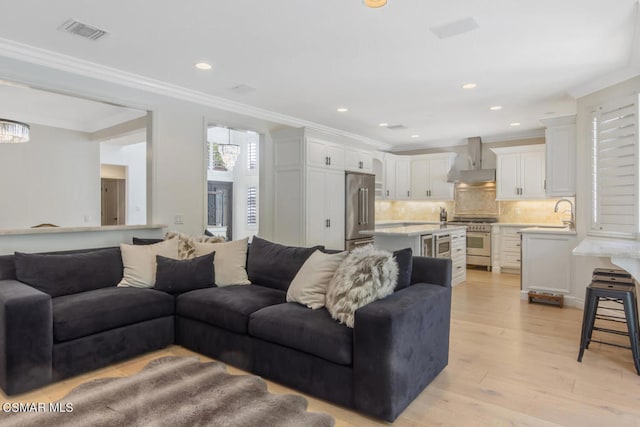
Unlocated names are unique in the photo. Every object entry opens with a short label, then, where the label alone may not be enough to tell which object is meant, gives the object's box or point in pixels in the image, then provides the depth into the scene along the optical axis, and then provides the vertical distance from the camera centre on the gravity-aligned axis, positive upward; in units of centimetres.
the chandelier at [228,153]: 689 +102
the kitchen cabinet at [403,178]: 817 +67
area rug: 208 -116
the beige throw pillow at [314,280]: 273 -53
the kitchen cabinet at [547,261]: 467 -67
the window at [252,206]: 970 +7
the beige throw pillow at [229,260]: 355 -49
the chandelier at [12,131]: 444 +93
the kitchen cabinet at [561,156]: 468 +66
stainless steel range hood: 730 +75
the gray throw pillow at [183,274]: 333 -58
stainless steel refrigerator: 641 +1
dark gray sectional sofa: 214 -80
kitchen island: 495 -46
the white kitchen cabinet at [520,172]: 670 +67
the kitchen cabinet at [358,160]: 647 +87
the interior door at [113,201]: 819 +17
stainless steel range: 712 -63
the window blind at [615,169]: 368 +41
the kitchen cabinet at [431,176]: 785 +68
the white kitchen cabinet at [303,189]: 555 +29
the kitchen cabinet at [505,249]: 686 -74
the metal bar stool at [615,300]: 281 -72
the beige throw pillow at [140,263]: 337 -49
